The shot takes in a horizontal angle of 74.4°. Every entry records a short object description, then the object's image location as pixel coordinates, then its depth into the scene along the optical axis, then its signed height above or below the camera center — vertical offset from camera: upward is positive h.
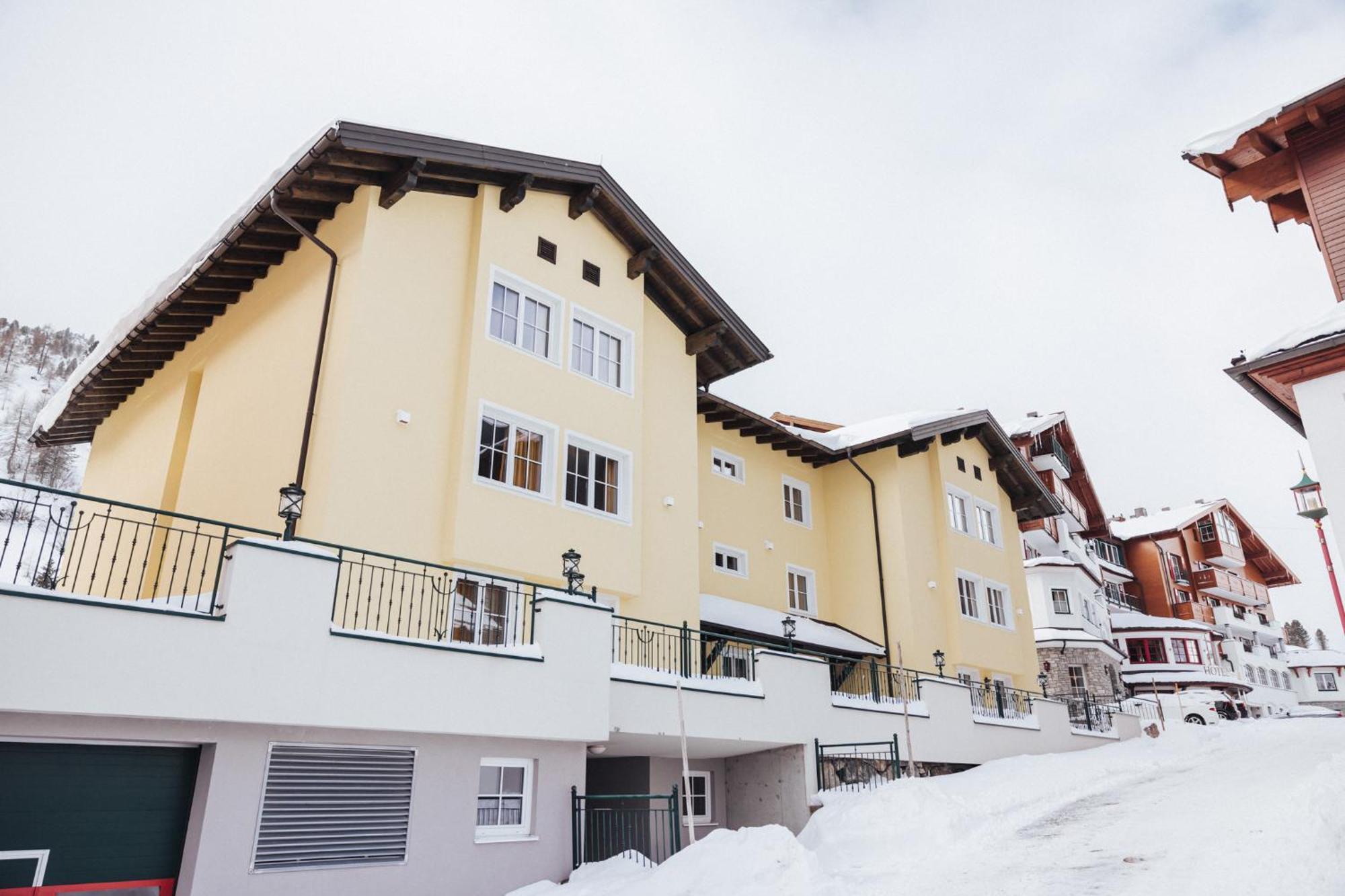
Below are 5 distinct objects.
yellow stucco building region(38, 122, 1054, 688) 13.32 +6.56
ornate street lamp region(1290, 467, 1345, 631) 16.80 +4.73
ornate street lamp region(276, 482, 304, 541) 9.14 +2.54
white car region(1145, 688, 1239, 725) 39.62 +2.33
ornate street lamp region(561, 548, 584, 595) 11.63 +2.37
